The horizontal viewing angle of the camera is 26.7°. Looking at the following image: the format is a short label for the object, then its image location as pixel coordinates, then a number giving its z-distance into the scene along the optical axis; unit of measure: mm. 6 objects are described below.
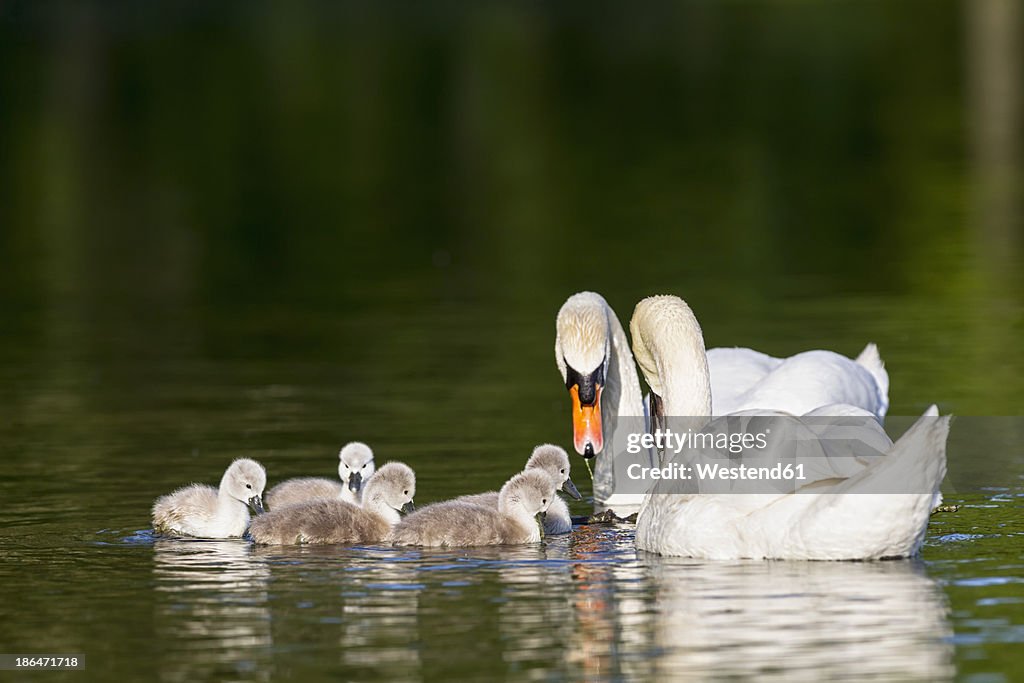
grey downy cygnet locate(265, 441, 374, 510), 12859
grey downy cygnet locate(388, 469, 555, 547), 11883
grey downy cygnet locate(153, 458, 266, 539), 12516
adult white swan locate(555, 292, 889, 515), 12758
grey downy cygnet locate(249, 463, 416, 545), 12086
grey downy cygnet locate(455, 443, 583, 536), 12469
